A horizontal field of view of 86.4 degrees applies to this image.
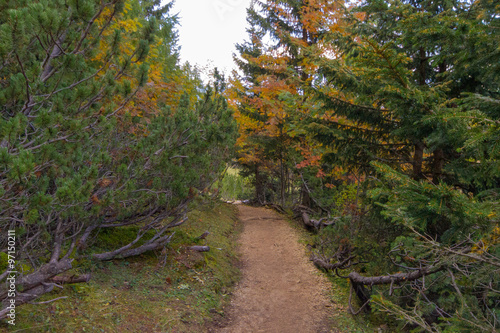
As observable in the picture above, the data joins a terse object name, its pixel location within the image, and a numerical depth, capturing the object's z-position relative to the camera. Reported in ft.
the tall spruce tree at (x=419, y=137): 9.57
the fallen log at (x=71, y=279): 11.46
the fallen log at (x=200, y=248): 20.88
